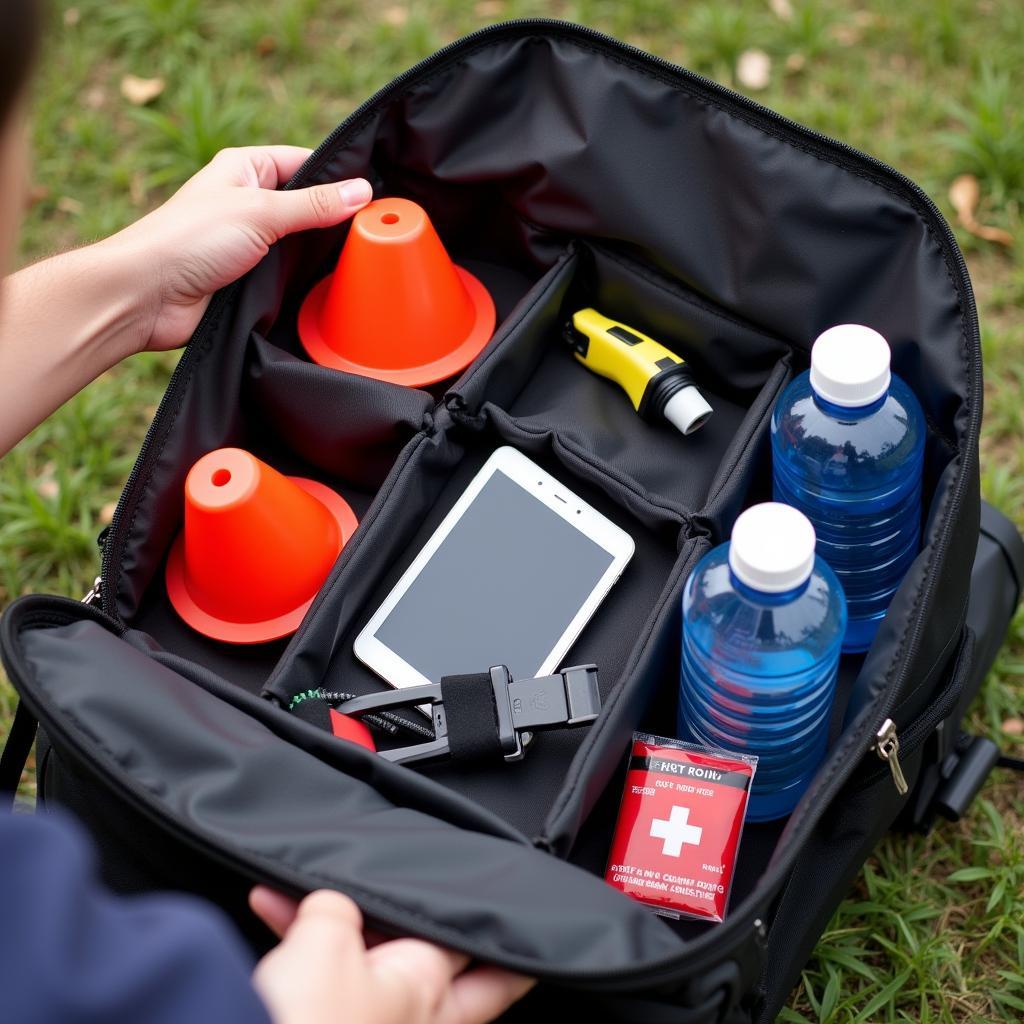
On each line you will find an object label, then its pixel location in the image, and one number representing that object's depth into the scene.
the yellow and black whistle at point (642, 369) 1.75
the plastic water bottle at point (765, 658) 1.32
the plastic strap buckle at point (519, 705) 1.48
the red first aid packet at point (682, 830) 1.39
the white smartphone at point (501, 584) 1.62
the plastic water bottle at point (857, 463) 1.43
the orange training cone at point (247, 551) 1.56
